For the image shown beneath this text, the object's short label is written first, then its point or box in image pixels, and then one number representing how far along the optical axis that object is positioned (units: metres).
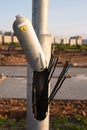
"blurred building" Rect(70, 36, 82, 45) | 90.97
